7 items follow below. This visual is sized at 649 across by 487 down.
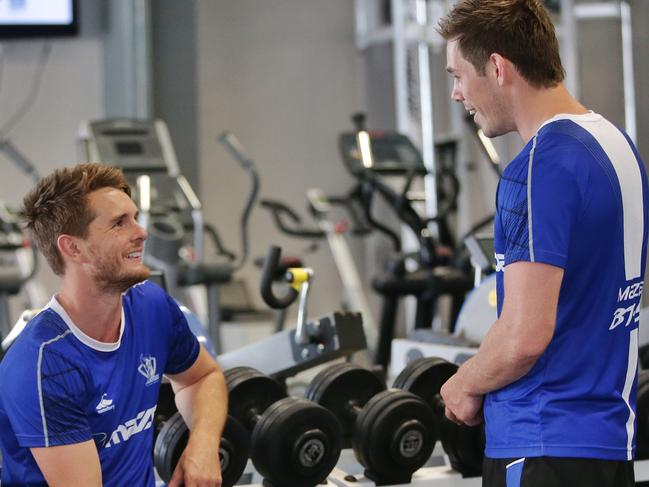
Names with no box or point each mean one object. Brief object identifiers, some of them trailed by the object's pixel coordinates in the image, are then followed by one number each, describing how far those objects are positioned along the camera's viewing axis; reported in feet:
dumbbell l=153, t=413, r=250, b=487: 13.32
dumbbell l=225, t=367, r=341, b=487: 13.99
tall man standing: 8.96
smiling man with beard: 10.35
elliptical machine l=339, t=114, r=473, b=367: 32.63
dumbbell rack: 14.77
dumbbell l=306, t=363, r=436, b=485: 14.49
